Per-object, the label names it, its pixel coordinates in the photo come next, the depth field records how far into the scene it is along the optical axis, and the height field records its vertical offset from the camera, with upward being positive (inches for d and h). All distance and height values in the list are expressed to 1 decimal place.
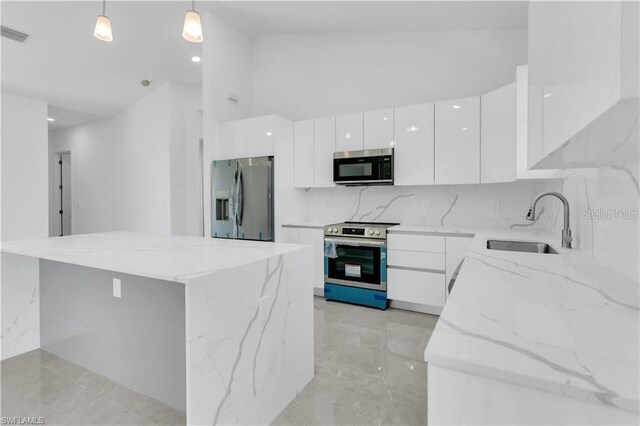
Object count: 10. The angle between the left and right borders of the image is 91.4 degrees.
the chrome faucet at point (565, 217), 68.4 -2.3
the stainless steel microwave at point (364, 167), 136.8 +18.0
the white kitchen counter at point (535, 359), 18.9 -10.6
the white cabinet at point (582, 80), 17.9 +9.7
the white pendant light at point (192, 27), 81.4 +47.1
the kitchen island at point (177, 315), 53.7 -25.4
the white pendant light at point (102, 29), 80.5 +46.1
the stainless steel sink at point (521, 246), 83.3 -11.4
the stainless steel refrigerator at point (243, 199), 146.9 +3.9
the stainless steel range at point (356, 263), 133.3 -25.0
